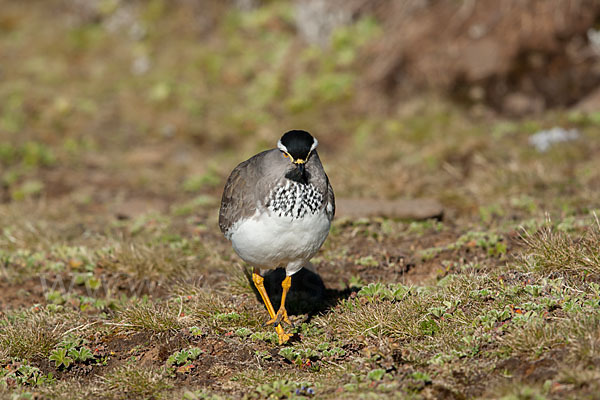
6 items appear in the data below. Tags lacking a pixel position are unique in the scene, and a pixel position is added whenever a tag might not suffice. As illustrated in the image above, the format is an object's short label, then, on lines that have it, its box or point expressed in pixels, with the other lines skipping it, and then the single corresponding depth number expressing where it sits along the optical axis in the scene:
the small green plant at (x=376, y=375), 9.21
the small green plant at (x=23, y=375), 10.26
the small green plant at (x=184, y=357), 10.44
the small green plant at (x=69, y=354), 10.73
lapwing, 10.08
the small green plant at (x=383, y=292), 11.64
